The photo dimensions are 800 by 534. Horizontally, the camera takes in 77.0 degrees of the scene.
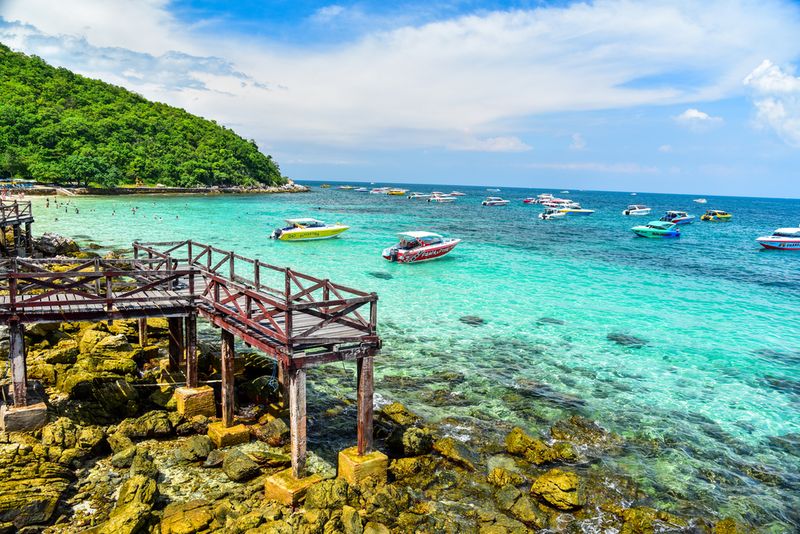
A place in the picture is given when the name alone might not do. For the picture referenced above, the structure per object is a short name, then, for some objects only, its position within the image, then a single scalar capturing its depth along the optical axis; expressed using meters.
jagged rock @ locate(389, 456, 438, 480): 12.23
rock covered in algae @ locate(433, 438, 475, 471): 12.89
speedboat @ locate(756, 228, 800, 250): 62.22
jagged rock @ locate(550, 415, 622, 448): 14.58
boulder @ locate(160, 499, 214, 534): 9.45
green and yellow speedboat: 55.44
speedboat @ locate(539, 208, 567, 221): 98.63
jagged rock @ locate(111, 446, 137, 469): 11.80
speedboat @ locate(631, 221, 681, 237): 70.79
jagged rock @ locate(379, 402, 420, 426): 14.88
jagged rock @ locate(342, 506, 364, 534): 9.70
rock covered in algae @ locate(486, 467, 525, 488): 12.06
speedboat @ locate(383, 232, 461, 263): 43.28
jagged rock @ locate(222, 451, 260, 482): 11.57
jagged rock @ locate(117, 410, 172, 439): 13.09
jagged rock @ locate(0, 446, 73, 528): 9.50
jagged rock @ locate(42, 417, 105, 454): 11.82
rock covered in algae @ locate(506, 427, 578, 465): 13.27
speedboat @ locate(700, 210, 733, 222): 109.25
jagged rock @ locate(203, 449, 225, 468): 12.14
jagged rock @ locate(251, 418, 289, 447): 13.40
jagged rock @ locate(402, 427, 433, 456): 13.05
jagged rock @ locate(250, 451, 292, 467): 12.09
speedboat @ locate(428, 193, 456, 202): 155.75
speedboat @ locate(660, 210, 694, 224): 92.38
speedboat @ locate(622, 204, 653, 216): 122.50
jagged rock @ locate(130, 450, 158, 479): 11.28
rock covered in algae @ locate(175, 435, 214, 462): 12.37
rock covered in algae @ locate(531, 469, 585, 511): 11.23
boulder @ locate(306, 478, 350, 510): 10.33
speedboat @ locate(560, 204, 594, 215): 114.70
